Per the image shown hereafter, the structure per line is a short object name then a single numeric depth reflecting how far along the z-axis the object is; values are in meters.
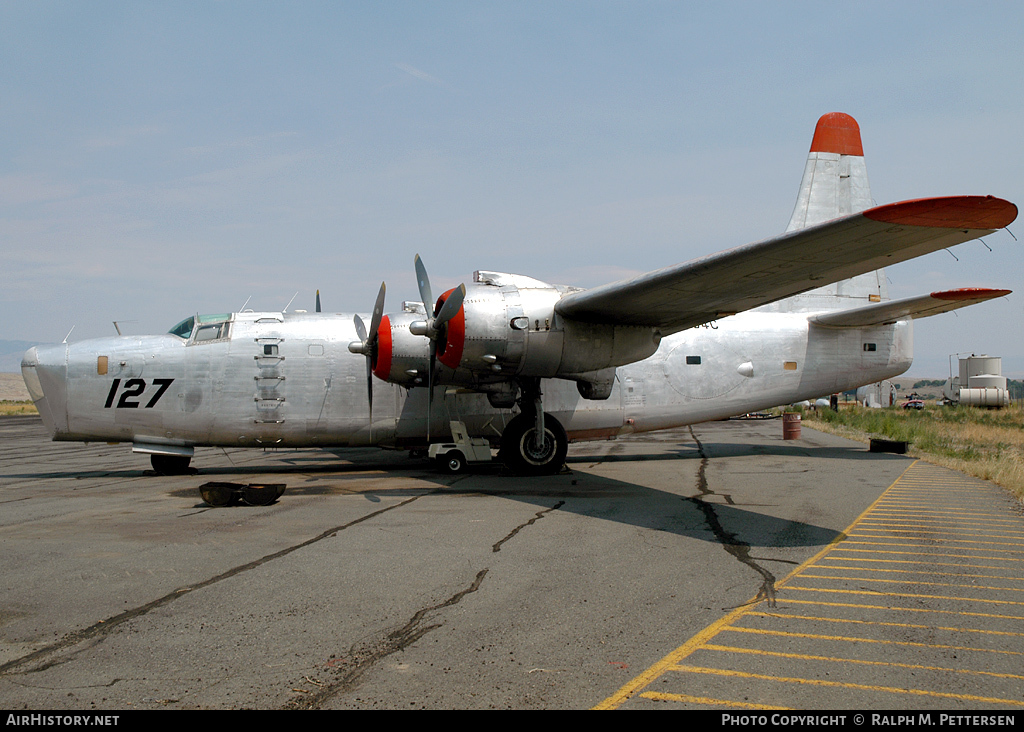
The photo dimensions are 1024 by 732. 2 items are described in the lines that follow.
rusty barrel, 25.30
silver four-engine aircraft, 12.40
